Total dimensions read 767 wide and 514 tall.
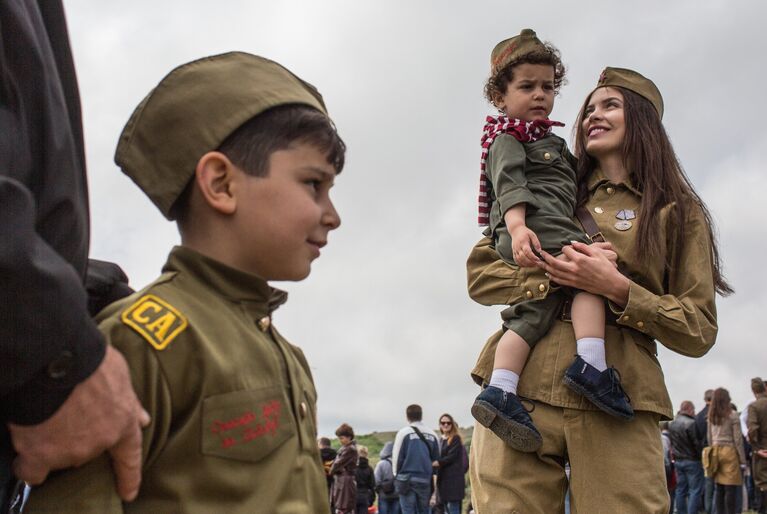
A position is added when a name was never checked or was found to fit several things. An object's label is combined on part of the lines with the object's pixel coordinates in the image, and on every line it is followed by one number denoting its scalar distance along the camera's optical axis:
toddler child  2.95
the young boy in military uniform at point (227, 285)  1.56
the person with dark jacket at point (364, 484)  14.63
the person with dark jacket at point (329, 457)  14.32
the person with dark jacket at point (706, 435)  13.87
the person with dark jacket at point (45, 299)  1.19
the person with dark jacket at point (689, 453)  13.95
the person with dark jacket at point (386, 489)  14.70
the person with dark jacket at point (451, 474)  13.21
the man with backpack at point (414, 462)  12.92
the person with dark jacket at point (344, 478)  13.33
